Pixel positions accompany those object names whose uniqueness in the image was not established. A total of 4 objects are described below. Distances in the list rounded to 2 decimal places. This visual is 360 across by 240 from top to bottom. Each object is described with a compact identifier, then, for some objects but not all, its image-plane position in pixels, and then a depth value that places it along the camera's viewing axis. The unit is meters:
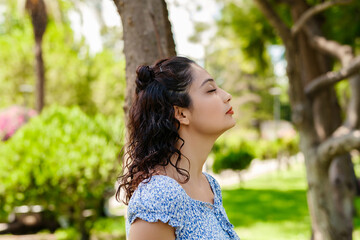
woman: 1.58
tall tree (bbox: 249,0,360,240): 5.29
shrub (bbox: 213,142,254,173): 15.55
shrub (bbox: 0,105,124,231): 6.73
